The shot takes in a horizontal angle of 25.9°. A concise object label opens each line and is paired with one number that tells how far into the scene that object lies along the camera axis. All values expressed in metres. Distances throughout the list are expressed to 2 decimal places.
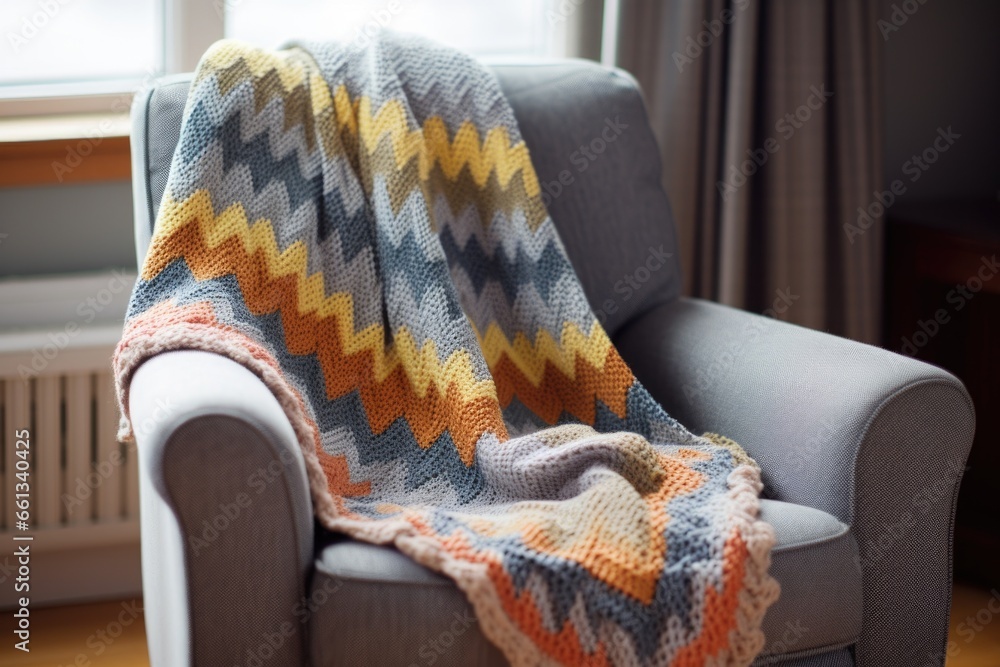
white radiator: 2.68
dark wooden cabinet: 2.94
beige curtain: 2.88
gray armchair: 2.04
